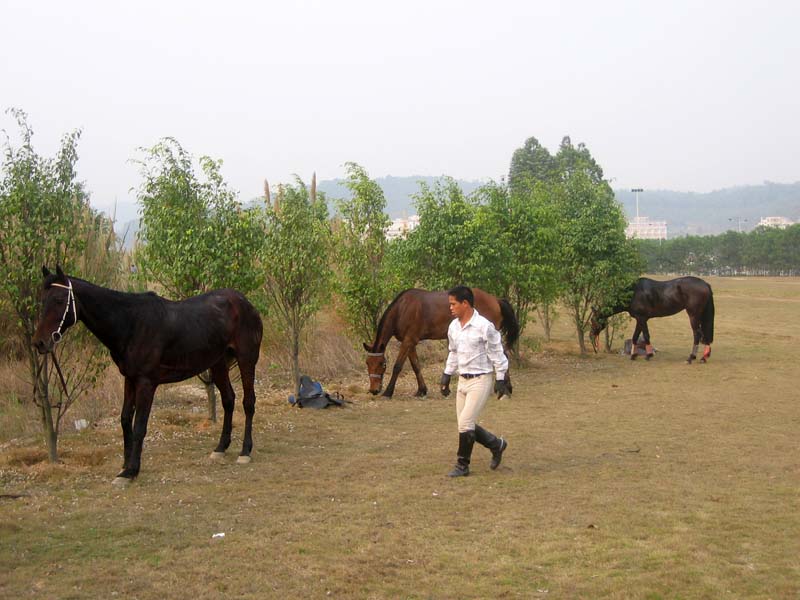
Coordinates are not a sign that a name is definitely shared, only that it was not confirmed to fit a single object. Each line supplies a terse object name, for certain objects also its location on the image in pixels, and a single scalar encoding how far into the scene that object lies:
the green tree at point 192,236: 10.66
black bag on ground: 12.69
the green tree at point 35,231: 8.34
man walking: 8.16
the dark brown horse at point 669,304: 18.45
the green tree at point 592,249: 18.30
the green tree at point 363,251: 15.29
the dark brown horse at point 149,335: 7.73
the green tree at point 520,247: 16.70
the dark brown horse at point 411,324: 13.83
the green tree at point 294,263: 12.70
